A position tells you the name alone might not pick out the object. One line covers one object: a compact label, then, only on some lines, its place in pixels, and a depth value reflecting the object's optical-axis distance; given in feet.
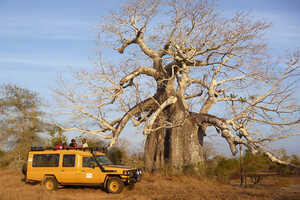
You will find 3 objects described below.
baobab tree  47.32
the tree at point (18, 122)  77.41
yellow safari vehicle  34.78
